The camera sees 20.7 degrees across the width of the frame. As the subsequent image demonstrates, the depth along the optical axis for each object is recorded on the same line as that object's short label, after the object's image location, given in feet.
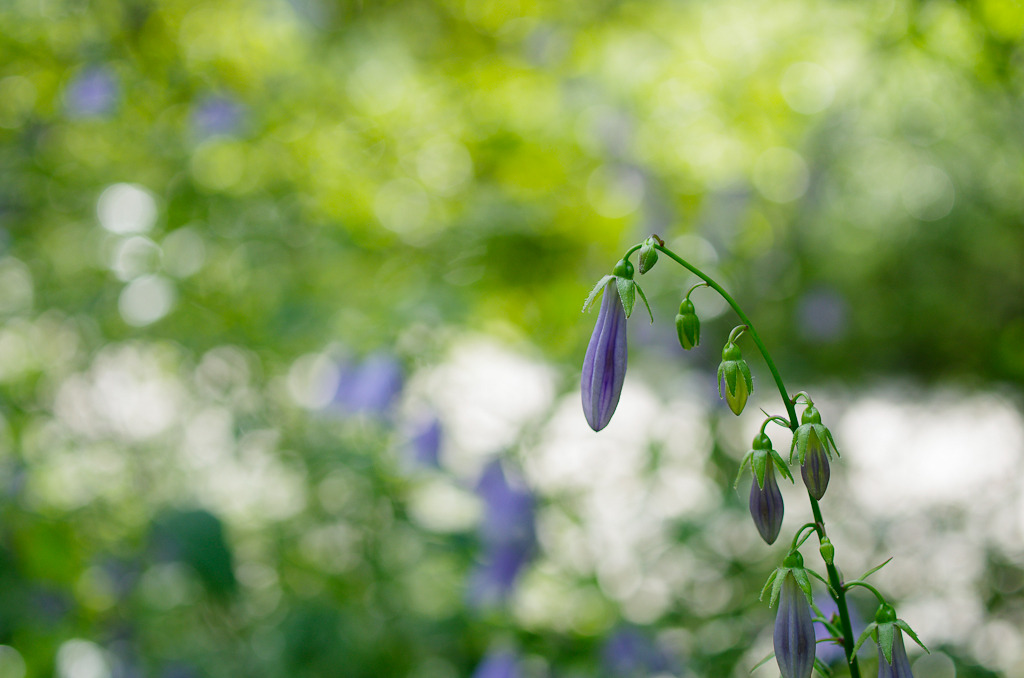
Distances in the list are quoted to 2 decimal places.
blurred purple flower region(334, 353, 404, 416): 2.64
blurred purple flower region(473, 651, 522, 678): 2.30
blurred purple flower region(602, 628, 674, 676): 2.42
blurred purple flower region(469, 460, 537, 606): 2.56
